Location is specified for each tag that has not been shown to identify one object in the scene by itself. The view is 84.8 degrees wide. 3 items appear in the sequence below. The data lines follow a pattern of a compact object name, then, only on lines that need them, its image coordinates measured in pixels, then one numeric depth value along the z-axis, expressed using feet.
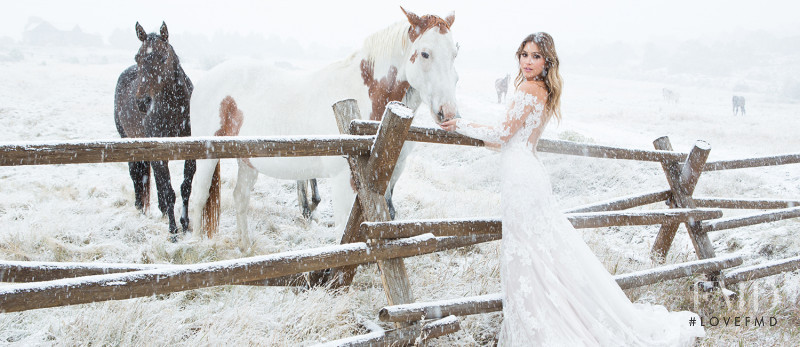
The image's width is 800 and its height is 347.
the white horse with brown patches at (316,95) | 11.27
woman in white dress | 7.55
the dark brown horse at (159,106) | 15.72
